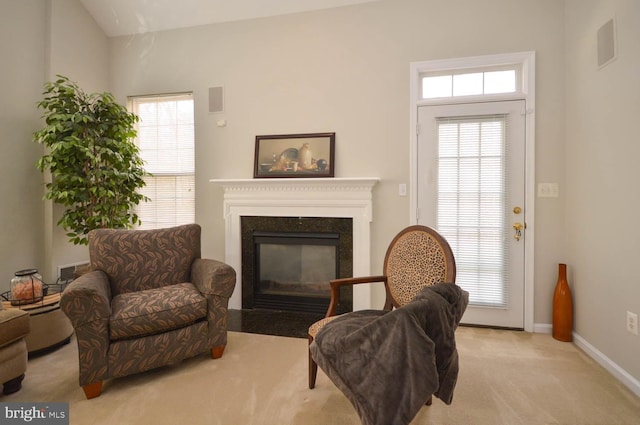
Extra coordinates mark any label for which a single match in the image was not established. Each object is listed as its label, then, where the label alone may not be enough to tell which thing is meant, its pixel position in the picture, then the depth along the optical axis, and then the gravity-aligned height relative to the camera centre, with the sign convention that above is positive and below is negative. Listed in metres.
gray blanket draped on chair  1.32 -0.62
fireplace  3.42 -0.59
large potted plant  3.04 +0.42
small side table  2.51 -0.91
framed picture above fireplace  3.41 +0.49
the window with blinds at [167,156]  3.88 +0.55
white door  3.01 +0.07
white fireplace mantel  3.29 +0.00
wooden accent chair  1.91 -0.38
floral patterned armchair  2.03 -0.64
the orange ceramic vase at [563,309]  2.78 -0.86
